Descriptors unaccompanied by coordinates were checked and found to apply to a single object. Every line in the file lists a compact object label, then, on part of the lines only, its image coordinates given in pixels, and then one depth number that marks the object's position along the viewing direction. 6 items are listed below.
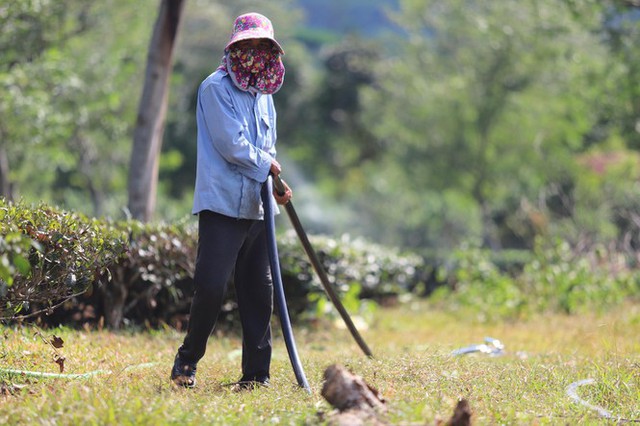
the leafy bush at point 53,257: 8.20
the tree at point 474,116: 43.28
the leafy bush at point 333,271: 16.17
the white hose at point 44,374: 8.26
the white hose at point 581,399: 7.55
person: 8.32
